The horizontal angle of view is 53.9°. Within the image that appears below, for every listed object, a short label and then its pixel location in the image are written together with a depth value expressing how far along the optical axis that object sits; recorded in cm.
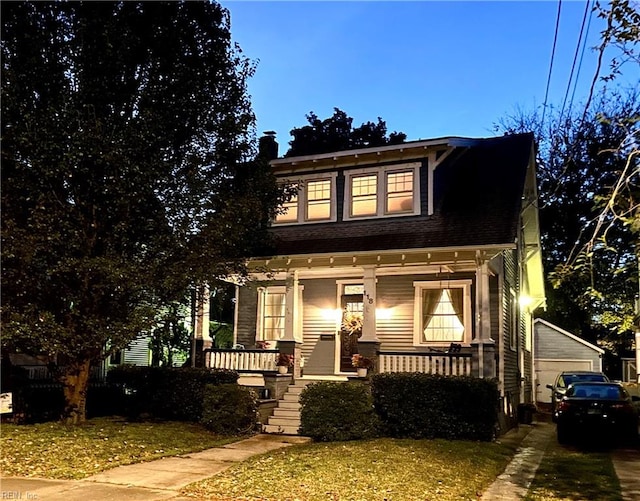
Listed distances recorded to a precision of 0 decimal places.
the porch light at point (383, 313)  1621
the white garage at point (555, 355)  2872
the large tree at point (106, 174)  1057
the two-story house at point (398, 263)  1429
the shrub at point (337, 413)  1207
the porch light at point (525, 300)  2017
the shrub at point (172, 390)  1381
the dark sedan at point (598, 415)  1352
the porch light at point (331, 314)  1662
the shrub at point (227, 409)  1269
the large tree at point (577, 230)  3011
